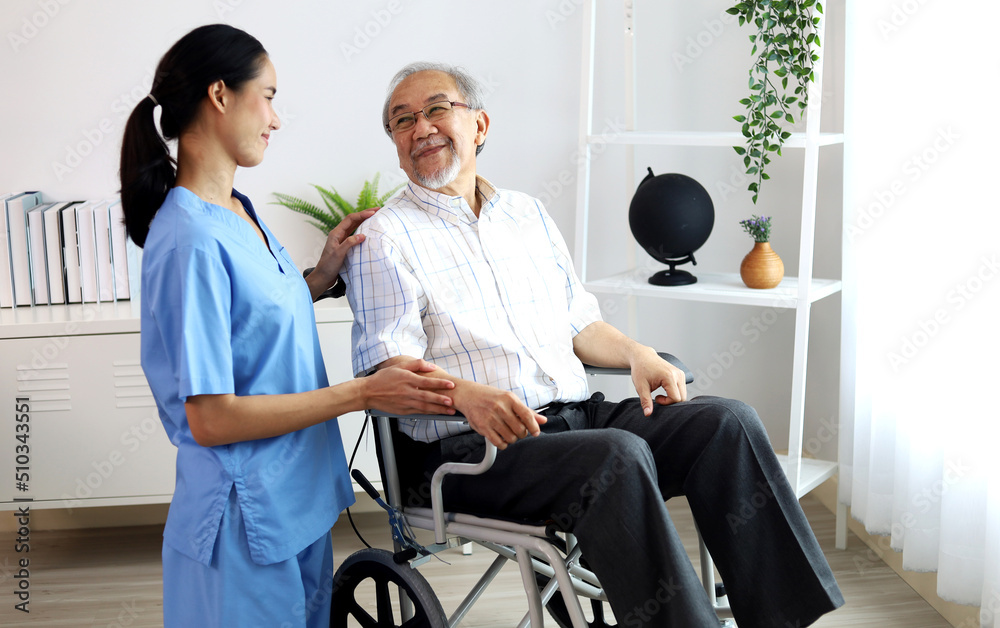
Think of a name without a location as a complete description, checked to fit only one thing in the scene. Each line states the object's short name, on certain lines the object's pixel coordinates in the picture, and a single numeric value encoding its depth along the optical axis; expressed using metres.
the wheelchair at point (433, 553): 1.40
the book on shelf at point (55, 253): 2.43
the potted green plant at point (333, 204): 2.61
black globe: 2.30
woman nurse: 1.29
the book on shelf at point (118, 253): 2.47
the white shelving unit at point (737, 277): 2.19
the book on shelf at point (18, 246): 2.41
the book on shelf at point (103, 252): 2.45
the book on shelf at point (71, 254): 2.43
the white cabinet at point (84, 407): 2.31
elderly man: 1.33
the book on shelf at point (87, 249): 2.44
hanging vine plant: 2.16
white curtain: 1.77
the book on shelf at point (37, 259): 2.42
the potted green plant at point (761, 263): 2.34
